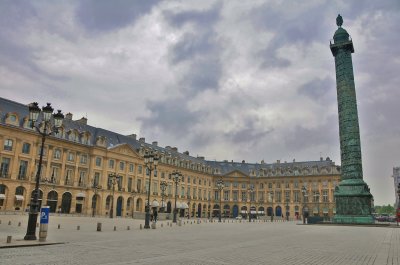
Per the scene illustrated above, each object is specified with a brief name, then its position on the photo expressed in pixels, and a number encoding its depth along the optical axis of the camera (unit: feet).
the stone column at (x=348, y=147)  136.87
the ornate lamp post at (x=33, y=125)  51.65
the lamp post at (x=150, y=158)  104.09
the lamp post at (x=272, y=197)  308.85
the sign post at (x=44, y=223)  51.12
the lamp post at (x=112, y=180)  187.65
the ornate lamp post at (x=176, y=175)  146.74
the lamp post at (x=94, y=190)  204.95
